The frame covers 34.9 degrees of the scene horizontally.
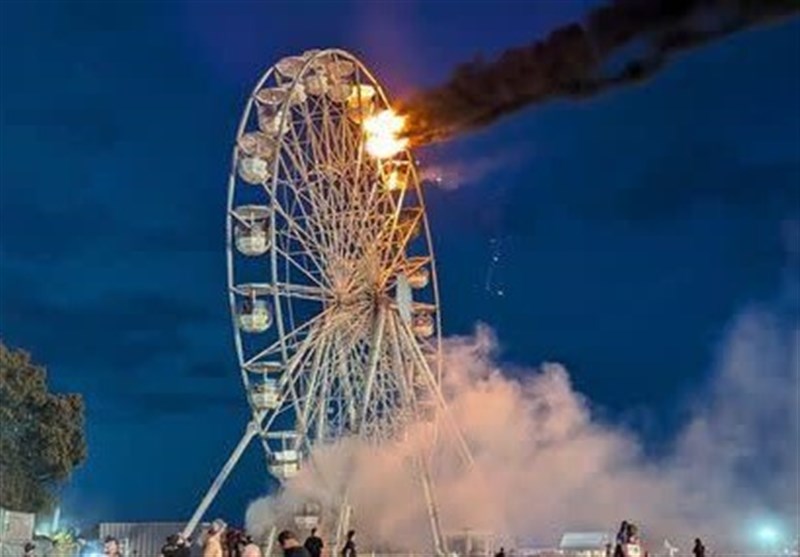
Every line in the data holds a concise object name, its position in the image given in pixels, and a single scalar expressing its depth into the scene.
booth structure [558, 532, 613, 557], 63.36
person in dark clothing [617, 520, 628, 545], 29.36
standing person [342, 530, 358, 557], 34.53
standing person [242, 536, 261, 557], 17.00
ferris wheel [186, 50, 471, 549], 60.50
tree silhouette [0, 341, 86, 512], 66.06
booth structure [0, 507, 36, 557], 41.29
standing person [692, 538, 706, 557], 33.58
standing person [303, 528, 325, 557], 18.72
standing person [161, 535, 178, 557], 22.50
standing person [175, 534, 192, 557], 22.72
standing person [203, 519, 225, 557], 19.89
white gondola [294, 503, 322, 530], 69.00
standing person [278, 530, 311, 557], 14.95
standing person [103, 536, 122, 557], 23.73
